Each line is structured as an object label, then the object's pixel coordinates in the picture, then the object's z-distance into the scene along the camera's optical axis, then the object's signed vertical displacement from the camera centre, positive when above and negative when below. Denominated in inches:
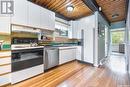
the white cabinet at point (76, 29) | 128.9 +29.4
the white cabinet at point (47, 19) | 87.2 +35.8
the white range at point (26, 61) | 60.5 -19.8
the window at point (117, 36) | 211.1 +23.0
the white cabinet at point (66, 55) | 107.0 -21.7
